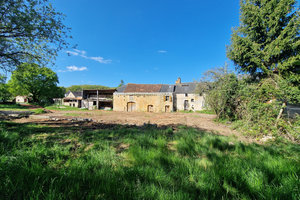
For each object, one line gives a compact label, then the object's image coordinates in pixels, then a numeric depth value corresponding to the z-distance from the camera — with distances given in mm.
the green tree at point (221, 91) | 9339
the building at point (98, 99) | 27372
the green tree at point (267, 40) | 7738
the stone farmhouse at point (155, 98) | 23766
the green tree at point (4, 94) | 31769
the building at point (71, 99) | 39062
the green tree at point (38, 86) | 30109
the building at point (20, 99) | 48700
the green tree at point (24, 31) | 5953
